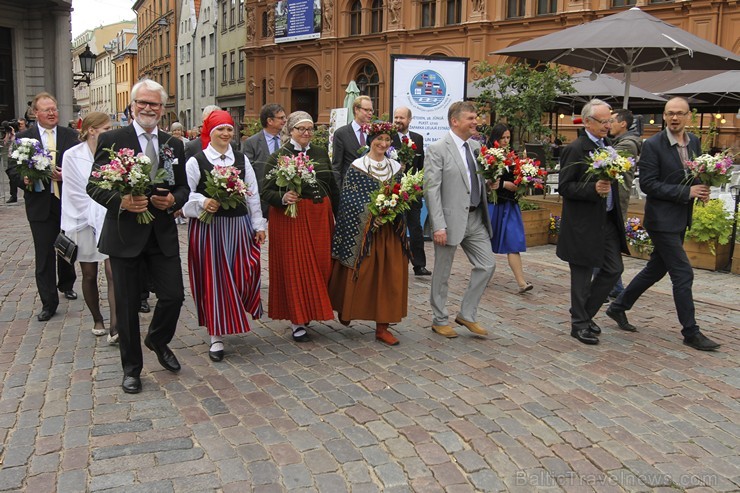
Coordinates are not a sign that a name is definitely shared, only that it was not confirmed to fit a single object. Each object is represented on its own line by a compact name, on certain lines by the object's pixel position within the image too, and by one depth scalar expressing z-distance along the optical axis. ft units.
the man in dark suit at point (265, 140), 23.12
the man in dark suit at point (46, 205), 22.13
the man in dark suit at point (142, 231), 15.11
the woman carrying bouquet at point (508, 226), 26.07
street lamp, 76.09
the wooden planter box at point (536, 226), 36.77
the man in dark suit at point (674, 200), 19.47
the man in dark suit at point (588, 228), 19.33
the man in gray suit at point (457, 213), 19.65
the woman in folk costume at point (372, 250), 19.20
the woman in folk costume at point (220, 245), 17.67
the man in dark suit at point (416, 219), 27.63
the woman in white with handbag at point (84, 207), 19.08
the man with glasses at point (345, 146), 25.24
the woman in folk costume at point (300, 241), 19.06
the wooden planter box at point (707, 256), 30.48
